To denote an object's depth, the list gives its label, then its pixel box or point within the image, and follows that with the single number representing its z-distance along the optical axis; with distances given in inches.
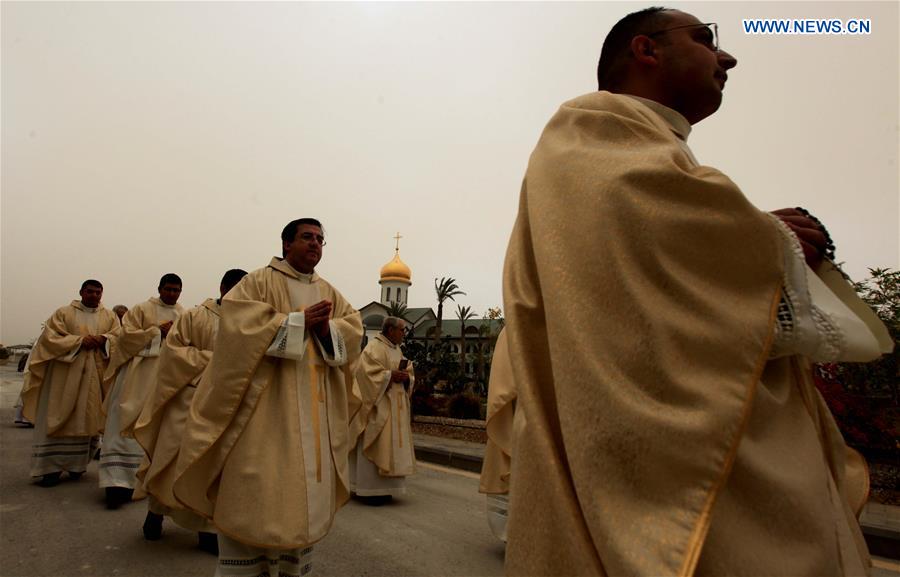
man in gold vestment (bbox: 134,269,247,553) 173.0
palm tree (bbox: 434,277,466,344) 1363.2
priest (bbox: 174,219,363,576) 121.7
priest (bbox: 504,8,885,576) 41.4
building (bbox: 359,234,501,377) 1936.5
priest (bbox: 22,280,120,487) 277.1
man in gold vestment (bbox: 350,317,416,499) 275.9
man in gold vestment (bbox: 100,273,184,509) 236.2
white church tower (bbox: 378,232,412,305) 2059.5
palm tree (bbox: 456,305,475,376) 1279.8
